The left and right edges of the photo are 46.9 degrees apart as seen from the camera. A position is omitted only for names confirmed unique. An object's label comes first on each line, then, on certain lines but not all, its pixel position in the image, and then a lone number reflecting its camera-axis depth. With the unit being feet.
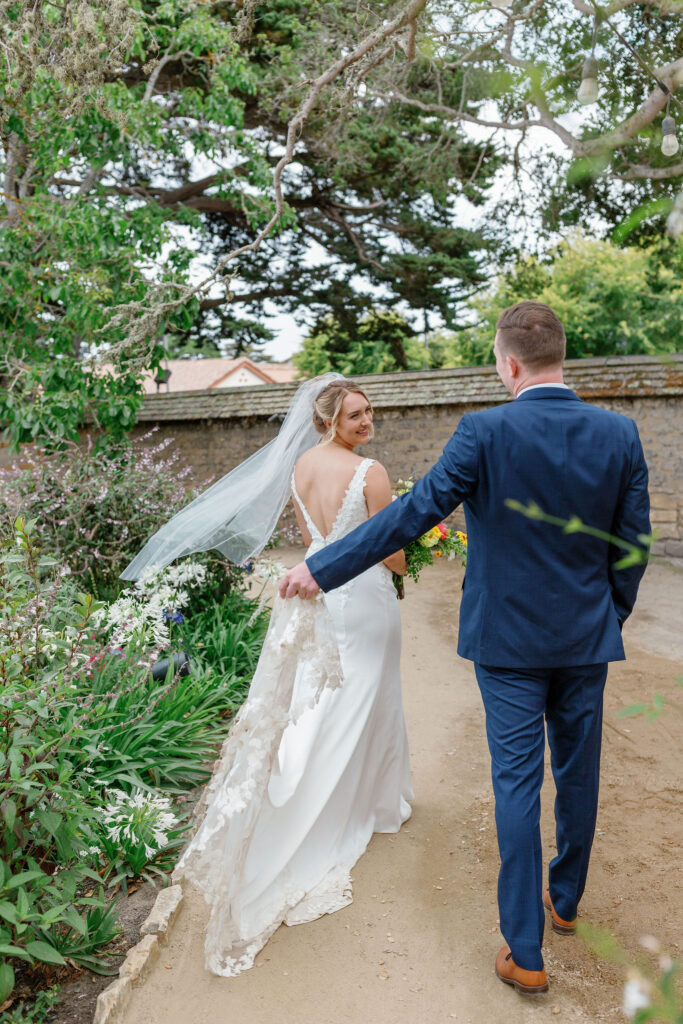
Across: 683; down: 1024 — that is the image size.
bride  8.95
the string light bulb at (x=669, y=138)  15.11
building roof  153.73
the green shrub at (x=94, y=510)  19.77
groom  7.94
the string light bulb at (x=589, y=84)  14.69
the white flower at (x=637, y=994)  2.47
